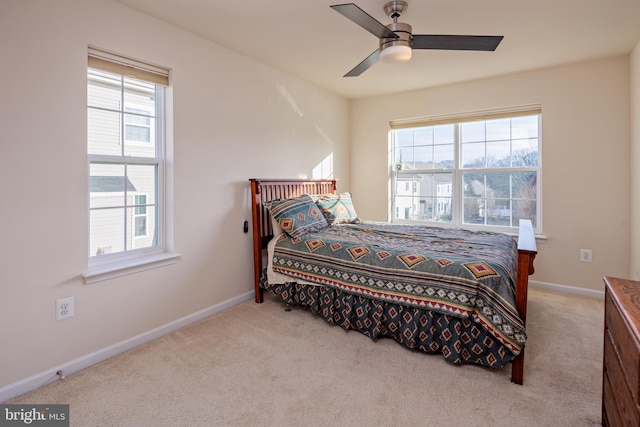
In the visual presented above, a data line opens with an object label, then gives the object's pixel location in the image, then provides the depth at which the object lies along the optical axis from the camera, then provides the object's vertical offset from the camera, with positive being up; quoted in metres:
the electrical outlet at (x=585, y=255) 3.36 -0.46
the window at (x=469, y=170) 3.74 +0.48
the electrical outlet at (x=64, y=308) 1.98 -0.61
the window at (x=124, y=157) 2.21 +0.36
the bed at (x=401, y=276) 1.94 -0.47
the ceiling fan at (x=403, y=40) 1.95 +1.06
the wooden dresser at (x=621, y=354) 0.98 -0.50
